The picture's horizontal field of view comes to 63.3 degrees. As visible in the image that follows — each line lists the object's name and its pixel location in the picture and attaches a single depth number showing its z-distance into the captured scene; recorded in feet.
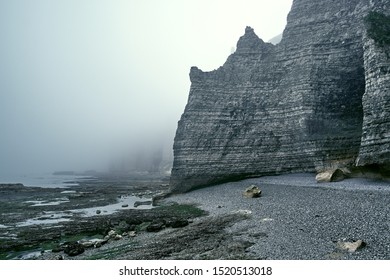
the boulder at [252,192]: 99.25
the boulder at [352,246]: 38.83
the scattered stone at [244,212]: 75.24
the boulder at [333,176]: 100.94
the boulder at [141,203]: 134.37
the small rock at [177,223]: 77.61
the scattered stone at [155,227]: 77.71
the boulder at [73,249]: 61.72
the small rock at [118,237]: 73.40
